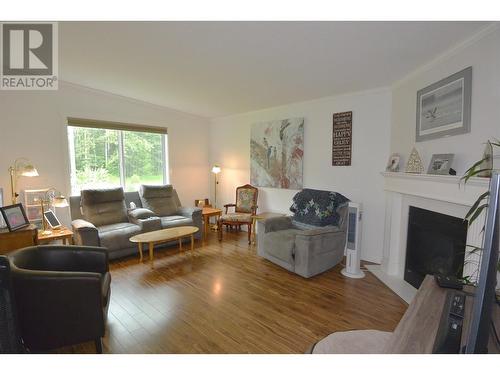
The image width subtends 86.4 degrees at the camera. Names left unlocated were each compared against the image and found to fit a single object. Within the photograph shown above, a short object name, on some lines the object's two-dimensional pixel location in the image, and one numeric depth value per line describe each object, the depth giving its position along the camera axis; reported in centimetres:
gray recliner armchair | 304
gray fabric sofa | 354
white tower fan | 317
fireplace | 236
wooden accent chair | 450
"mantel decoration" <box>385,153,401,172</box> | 308
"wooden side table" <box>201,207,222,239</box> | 479
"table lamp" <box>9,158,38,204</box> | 338
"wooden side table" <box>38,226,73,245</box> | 321
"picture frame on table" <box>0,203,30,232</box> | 276
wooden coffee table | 343
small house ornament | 268
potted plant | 180
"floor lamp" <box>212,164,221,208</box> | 548
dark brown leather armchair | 164
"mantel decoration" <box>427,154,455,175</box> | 230
